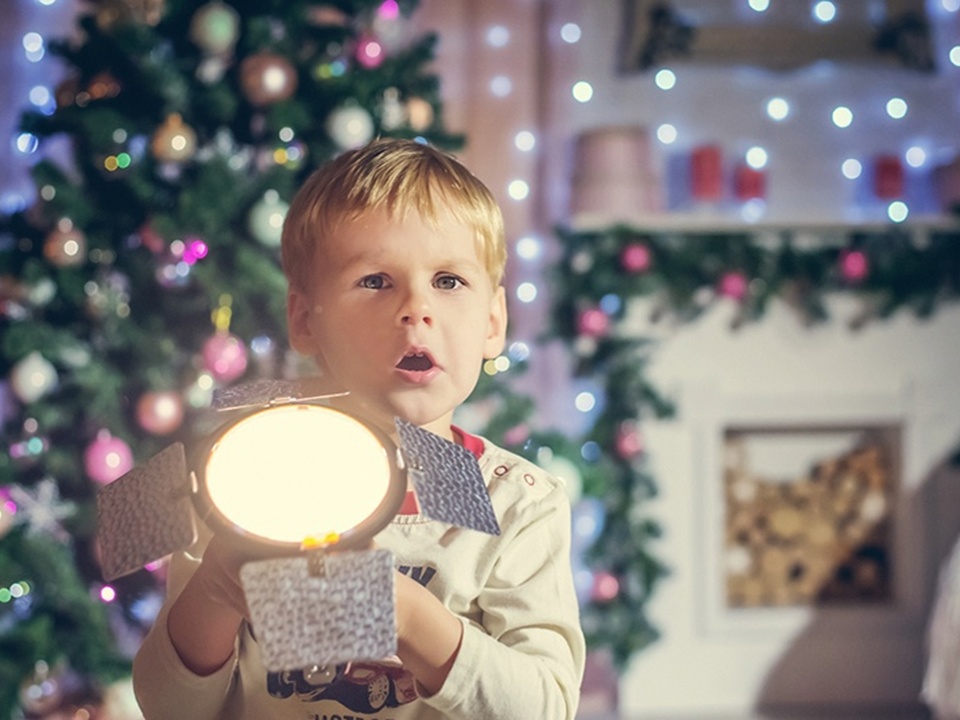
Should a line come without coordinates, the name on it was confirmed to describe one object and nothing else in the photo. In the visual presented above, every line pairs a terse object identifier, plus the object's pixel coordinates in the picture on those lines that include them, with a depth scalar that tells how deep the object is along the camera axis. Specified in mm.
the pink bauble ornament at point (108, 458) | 2217
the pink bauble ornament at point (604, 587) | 2904
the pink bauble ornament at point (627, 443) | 2932
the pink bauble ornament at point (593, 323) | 2932
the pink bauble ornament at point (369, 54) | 2389
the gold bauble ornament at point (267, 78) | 2248
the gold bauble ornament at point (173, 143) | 2221
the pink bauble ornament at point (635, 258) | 2914
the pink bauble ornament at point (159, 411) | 2221
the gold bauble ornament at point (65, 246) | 2256
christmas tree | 2236
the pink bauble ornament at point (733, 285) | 2969
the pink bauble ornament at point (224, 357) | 2219
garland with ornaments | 2930
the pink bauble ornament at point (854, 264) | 3002
